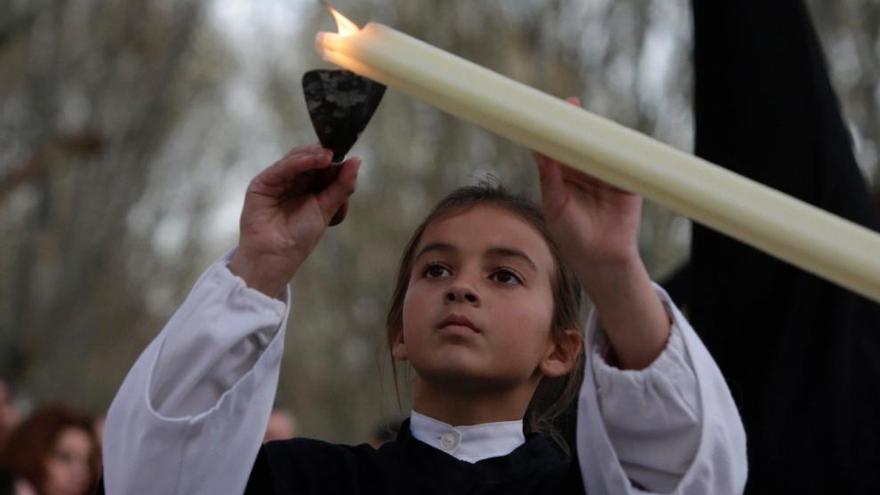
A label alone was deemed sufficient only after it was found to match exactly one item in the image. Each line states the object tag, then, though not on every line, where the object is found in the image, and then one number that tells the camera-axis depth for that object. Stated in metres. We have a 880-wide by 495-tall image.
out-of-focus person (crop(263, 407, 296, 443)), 13.50
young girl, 4.72
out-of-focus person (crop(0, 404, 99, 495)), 12.66
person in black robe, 4.90
